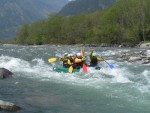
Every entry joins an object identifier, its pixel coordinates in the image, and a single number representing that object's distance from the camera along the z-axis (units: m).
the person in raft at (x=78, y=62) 23.25
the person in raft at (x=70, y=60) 23.62
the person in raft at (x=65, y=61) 23.98
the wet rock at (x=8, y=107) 12.28
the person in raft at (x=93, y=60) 24.42
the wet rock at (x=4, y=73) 20.15
